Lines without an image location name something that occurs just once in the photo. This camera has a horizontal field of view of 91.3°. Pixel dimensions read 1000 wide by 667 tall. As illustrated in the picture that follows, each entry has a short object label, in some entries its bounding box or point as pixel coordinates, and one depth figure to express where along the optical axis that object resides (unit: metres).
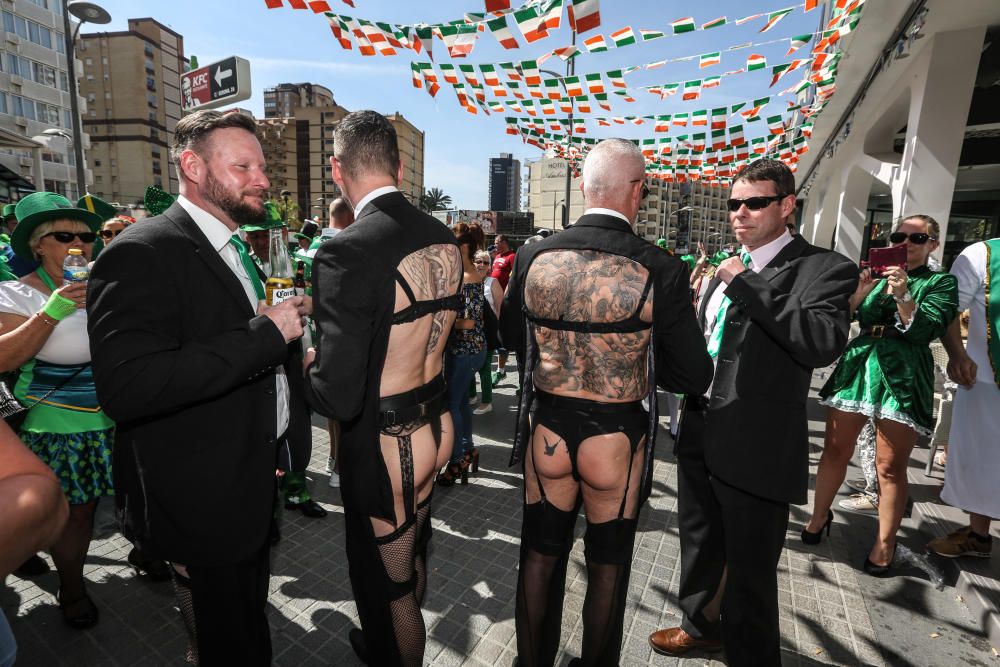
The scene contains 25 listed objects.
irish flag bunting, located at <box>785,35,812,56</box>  5.56
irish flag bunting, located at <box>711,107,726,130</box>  8.05
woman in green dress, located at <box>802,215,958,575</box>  3.26
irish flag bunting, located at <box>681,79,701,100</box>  6.87
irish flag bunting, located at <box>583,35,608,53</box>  5.59
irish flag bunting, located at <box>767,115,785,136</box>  8.14
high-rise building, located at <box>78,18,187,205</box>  70.56
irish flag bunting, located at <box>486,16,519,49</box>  4.82
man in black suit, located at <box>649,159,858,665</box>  2.17
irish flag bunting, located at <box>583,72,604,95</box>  6.68
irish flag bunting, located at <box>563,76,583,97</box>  6.81
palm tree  94.00
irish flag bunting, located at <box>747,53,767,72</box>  6.26
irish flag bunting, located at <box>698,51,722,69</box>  6.27
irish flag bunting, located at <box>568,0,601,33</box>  4.25
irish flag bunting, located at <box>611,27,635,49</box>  5.45
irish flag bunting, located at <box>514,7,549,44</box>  4.54
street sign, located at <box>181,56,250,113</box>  5.25
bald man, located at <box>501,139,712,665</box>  2.11
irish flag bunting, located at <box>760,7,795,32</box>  5.00
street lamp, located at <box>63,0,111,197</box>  9.54
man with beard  1.56
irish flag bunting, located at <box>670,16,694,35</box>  5.18
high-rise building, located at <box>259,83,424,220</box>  87.12
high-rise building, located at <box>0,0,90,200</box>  35.00
